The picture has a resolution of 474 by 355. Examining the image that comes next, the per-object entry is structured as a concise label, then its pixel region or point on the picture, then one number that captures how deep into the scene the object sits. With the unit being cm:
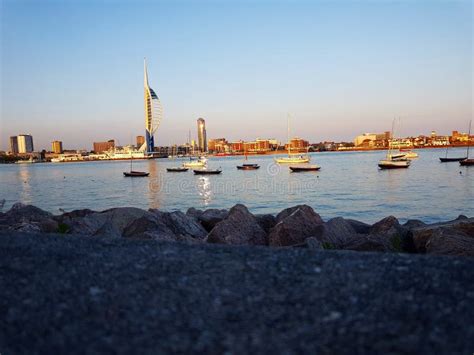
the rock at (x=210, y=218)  1202
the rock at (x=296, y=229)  838
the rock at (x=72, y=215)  1276
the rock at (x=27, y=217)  987
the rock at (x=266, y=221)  1106
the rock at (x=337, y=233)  813
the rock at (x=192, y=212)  1504
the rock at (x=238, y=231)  829
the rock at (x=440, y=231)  704
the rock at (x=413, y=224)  1155
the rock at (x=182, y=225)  1000
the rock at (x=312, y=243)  674
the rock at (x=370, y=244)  720
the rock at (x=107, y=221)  834
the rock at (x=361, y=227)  1125
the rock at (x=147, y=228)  794
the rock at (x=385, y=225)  982
